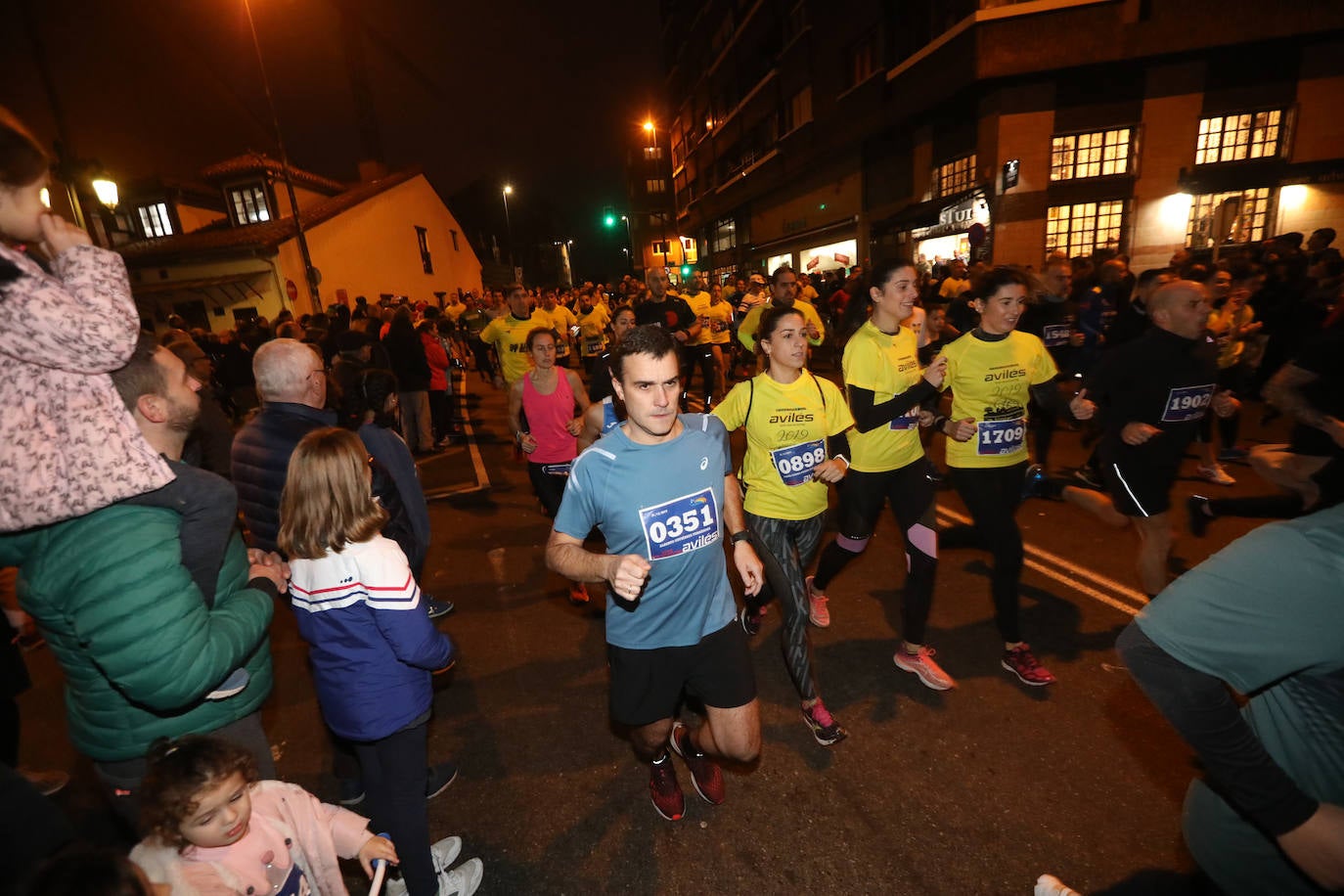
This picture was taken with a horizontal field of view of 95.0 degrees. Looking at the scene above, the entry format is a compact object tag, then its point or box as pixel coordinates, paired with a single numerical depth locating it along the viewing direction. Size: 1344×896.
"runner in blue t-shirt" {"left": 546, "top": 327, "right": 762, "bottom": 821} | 2.48
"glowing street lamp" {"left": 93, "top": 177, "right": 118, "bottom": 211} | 9.21
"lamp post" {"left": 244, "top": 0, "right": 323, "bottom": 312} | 17.98
